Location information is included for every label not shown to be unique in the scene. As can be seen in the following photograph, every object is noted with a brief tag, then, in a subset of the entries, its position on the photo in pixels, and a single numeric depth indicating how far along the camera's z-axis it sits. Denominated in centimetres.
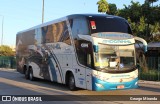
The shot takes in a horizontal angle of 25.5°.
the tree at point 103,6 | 3838
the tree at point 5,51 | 7384
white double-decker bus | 1463
